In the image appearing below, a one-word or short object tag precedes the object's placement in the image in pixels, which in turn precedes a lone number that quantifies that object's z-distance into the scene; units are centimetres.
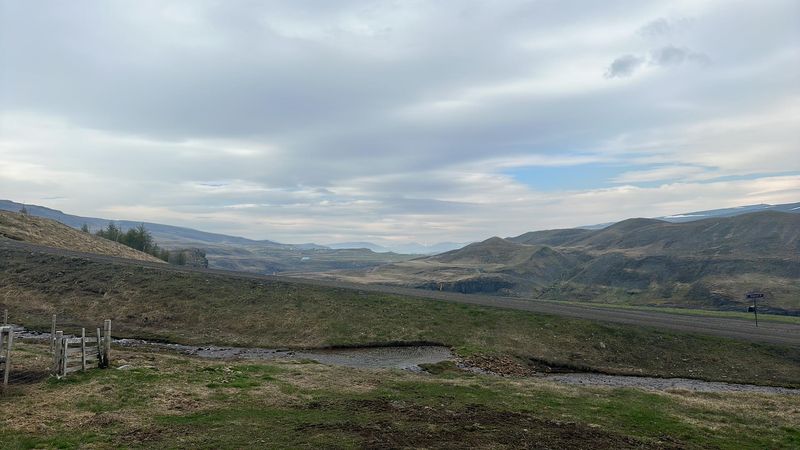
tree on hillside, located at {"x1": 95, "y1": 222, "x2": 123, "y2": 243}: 14350
